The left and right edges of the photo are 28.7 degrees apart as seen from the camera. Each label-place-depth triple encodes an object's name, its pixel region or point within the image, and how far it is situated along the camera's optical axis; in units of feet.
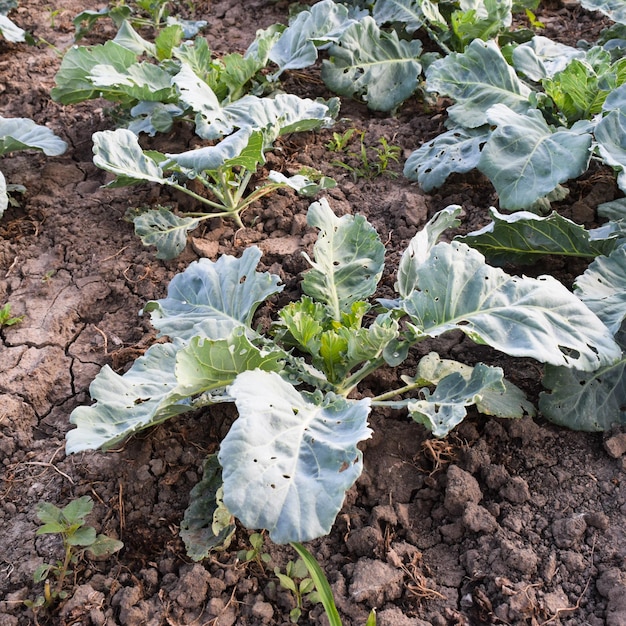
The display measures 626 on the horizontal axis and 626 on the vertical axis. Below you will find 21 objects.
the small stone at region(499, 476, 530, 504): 4.06
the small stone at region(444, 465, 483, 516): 4.06
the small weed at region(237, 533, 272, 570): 3.98
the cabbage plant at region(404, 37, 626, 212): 4.72
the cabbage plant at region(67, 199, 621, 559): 3.67
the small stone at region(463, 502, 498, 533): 3.99
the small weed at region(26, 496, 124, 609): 3.93
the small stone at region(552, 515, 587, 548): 3.94
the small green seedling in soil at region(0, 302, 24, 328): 4.84
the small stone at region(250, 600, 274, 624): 3.86
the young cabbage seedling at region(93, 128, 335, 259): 4.62
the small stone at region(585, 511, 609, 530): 3.96
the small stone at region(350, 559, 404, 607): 3.86
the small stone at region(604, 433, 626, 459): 4.15
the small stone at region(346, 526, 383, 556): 3.98
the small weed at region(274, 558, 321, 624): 3.86
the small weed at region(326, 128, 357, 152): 5.57
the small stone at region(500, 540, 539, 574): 3.88
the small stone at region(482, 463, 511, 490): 4.11
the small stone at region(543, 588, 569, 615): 3.79
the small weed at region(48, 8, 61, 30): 7.03
